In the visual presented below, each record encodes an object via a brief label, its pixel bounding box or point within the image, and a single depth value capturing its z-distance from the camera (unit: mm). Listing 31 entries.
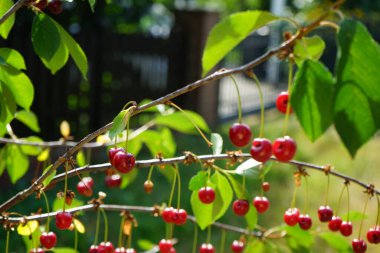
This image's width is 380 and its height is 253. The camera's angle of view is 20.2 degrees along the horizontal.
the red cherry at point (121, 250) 1090
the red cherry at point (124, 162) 883
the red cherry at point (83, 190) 1090
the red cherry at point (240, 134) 839
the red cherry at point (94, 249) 1066
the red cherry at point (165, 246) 1128
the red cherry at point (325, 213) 1076
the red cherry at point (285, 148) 809
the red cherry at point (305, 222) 1077
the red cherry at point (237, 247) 1173
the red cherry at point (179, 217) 1054
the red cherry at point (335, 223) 1091
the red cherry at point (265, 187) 1121
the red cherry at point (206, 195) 1000
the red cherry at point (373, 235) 1027
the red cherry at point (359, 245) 1048
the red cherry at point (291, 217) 1089
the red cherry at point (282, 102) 910
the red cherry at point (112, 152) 907
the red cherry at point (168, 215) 1058
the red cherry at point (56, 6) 1068
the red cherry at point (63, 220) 978
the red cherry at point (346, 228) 1076
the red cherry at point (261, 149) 804
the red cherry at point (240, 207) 1029
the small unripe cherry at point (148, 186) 1170
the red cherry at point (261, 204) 1100
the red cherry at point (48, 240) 1053
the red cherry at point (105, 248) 1063
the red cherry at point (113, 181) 1220
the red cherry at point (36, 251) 1042
